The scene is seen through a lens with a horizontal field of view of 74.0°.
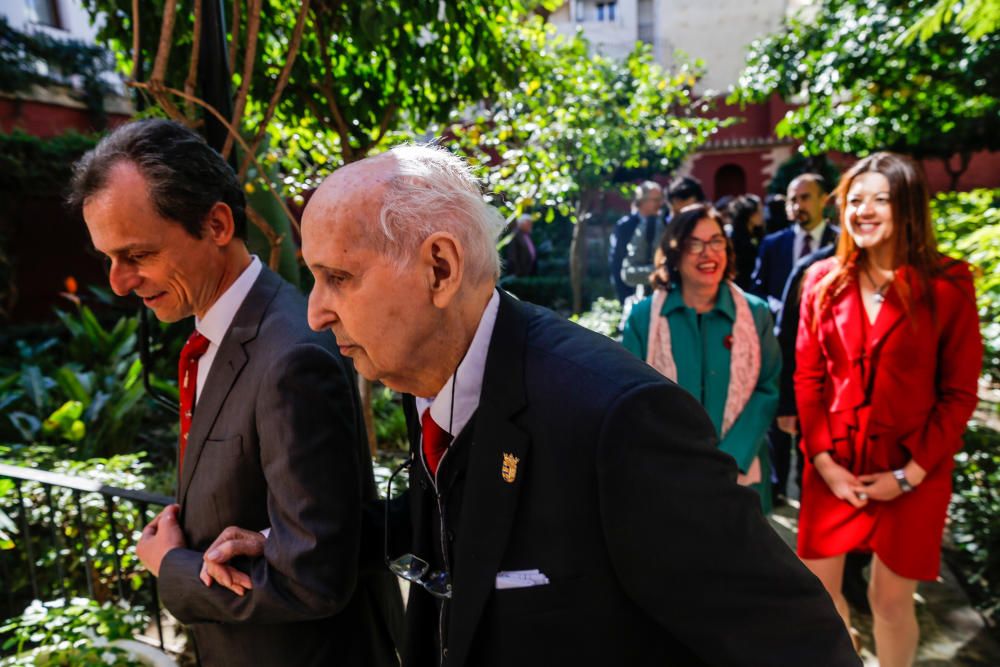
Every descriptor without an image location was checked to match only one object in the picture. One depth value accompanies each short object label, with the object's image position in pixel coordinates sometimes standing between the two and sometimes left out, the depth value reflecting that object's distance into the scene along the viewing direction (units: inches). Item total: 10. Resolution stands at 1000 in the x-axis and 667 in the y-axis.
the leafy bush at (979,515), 136.9
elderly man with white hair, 37.7
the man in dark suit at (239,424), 54.9
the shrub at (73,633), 80.5
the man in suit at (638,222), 267.6
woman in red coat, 97.0
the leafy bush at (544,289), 520.7
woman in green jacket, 114.7
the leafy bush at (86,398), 192.7
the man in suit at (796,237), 192.7
